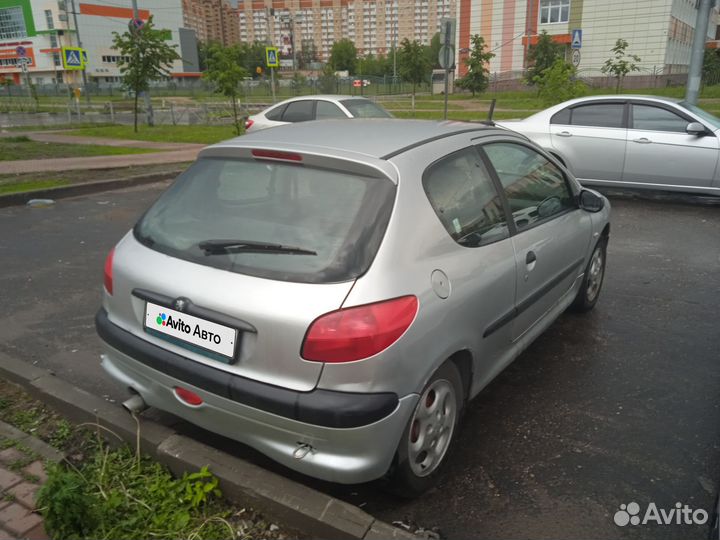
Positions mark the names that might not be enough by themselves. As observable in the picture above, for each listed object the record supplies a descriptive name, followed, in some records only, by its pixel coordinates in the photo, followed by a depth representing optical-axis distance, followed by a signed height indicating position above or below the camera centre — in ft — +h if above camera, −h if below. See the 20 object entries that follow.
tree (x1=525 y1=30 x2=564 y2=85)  140.05 +3.10
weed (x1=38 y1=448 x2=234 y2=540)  7.98 -5.88
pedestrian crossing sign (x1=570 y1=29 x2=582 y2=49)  59.04 +2.49
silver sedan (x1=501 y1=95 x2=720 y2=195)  28.58 -3.65
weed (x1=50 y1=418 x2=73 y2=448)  10.53 -6.01
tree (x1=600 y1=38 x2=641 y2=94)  91.30 -0.58
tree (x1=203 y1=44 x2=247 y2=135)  58.95 +0.12
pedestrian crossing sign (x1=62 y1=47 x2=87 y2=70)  77.25 +2.29
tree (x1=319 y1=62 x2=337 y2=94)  164.66 -3.64
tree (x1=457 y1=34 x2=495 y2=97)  140.36 -0.56
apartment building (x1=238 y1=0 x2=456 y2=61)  458.09 +36.99
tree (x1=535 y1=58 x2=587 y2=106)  50.37 -1.49
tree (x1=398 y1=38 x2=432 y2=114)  155.33 +1.74
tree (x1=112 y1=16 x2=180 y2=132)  75.05 +2.48
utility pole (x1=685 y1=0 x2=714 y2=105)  36.45 +0.68
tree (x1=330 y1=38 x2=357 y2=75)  316.81 +6.26
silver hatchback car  7.79 -3.00
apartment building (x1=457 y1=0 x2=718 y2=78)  155.02 +9.63
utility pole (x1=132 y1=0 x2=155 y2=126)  84.38 -4.89
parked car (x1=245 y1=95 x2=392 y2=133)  42.98 -2.70
